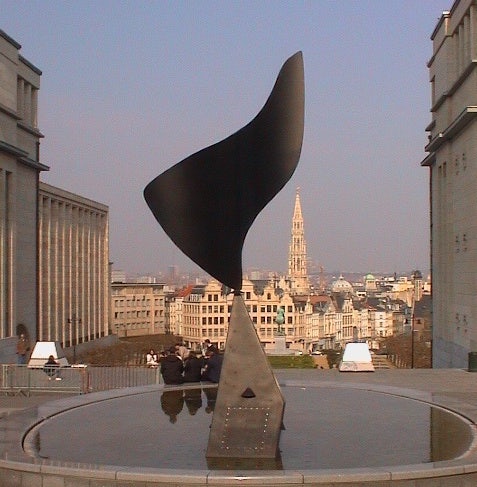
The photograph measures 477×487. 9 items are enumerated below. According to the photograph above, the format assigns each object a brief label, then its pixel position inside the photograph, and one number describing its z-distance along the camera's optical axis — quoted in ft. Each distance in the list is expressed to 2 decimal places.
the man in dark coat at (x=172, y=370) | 66.59
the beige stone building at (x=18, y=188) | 139.95
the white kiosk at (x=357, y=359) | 92.99
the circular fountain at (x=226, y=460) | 36.52
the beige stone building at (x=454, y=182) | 121.19
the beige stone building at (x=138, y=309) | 445.54
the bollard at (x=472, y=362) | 101.30
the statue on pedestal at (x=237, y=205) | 44.11
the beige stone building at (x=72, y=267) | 226.17
